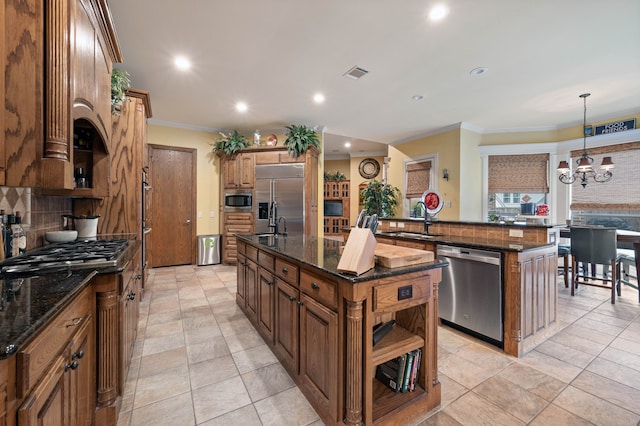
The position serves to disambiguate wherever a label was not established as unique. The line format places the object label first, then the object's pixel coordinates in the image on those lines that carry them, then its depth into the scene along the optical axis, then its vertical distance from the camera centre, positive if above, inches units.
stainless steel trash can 216.2 -31.0
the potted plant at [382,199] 265.6 +12.7
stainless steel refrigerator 209.3 +16.0
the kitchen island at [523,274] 88.5 -21.2
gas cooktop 55.9 -11.2
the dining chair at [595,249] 138.3 -19.7
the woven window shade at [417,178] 241.0 +31.1
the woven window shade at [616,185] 178.7 +19.0
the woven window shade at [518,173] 219.5 +32.4
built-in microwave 214.8 +9.1
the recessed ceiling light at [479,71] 130.1 +69.3
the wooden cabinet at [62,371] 30.2 -22.3
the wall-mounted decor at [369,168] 344.2 +56.0
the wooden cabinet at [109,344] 57.3 -29.3
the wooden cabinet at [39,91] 45.4 +21.3
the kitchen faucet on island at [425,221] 131.7 -4.8
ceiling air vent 131.2 +69.3
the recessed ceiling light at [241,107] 174.4 +69.3
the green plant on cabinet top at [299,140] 203.6 +54.2
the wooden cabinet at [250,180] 209.0 +24.9
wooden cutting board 58.6 -10.1
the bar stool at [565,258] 158.4 -27.3
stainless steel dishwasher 92.2 -29.3
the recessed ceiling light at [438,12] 90.7 +68.8
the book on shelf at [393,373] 62.3 -38.8
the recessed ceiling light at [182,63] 122.3 +69.4
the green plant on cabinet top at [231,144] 210.5 +53.5
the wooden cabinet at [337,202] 361.4 +13.0
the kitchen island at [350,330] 53.3 -27.5
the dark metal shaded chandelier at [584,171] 164.2 +28.2
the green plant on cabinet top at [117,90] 107.0 +48.2
